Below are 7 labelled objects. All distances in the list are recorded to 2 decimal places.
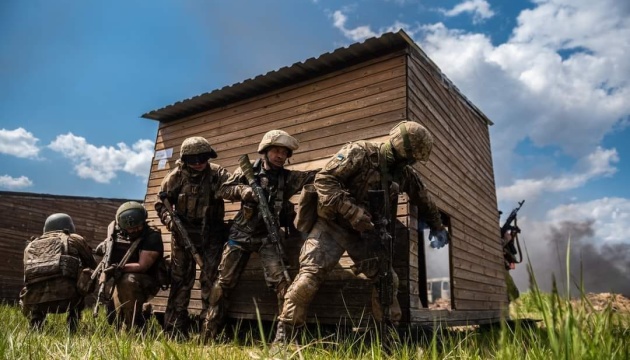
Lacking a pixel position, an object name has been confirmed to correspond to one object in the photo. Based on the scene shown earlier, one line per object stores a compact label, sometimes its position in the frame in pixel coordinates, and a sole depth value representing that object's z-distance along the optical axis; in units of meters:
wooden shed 5.27
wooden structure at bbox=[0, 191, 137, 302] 12.01
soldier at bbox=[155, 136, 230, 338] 5.34
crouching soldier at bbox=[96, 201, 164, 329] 5.08
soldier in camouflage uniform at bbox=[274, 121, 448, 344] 3.80
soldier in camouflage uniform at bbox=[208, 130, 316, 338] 4.78
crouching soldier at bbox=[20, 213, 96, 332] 5.09
